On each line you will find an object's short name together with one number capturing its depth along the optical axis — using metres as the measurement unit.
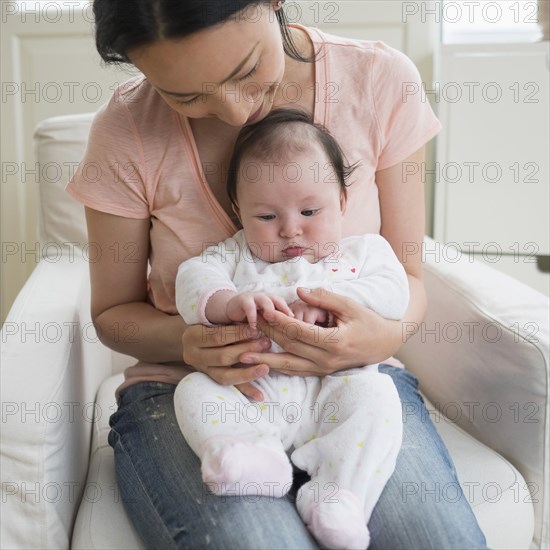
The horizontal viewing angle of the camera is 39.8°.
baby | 0.88
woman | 0.88
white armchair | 0.95
